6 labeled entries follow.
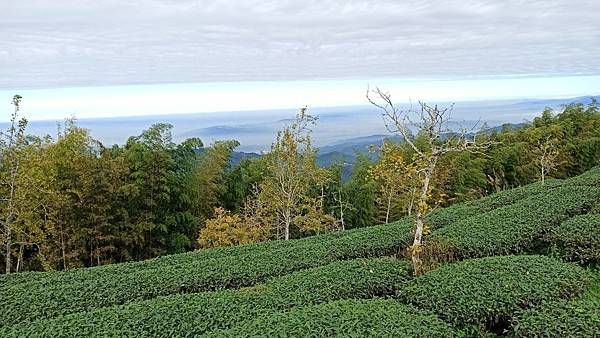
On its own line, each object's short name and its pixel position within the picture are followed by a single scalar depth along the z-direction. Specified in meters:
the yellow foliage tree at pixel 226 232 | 16.33
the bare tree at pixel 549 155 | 17.82
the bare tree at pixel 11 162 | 13.70
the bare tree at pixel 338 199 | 23.95
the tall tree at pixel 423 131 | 8.92
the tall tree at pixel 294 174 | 16.70
